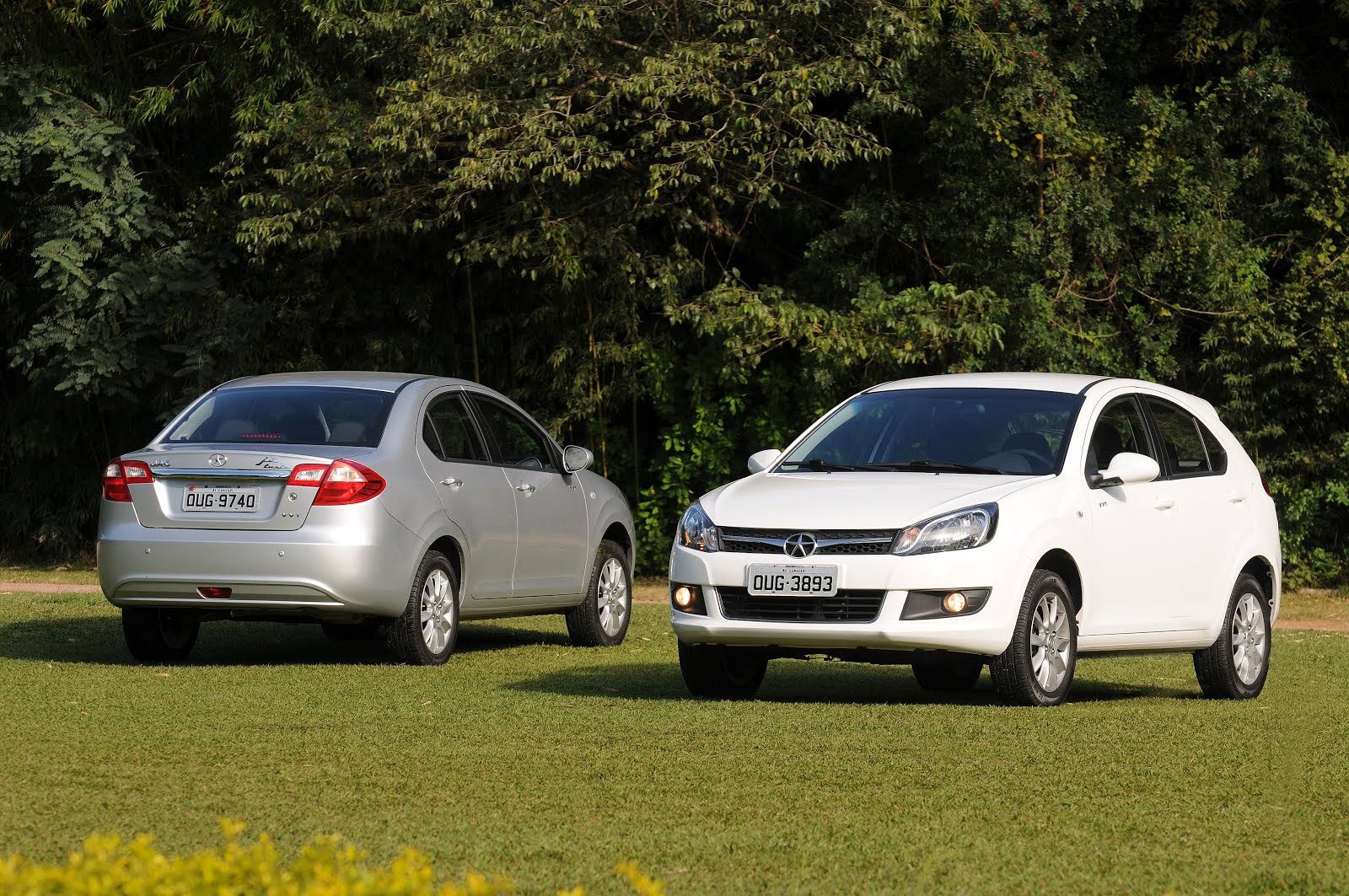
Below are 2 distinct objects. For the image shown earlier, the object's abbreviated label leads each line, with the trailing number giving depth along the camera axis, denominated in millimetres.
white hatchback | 17578
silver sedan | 20875
